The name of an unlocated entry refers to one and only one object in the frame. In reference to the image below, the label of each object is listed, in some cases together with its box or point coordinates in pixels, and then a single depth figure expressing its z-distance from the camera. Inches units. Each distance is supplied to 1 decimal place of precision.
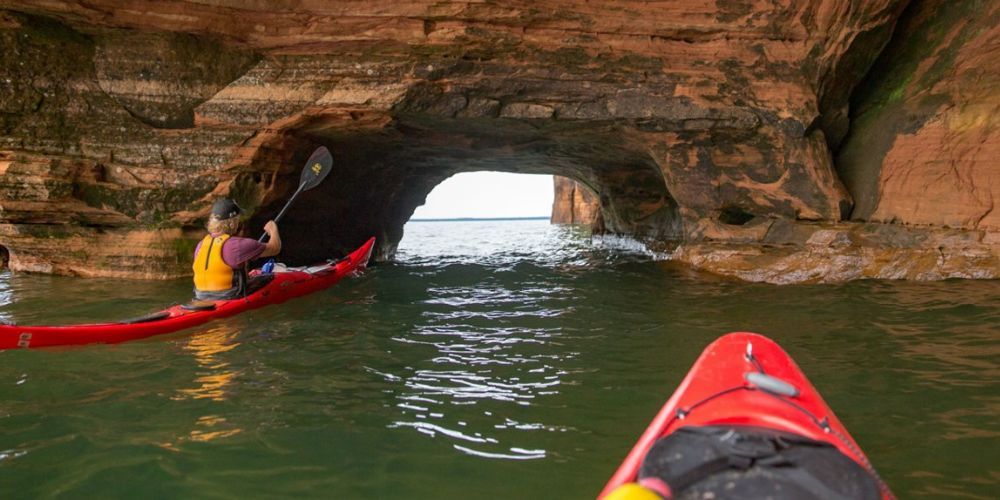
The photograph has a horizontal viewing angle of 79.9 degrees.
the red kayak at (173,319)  169.8
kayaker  229.3
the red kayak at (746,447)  65.6
